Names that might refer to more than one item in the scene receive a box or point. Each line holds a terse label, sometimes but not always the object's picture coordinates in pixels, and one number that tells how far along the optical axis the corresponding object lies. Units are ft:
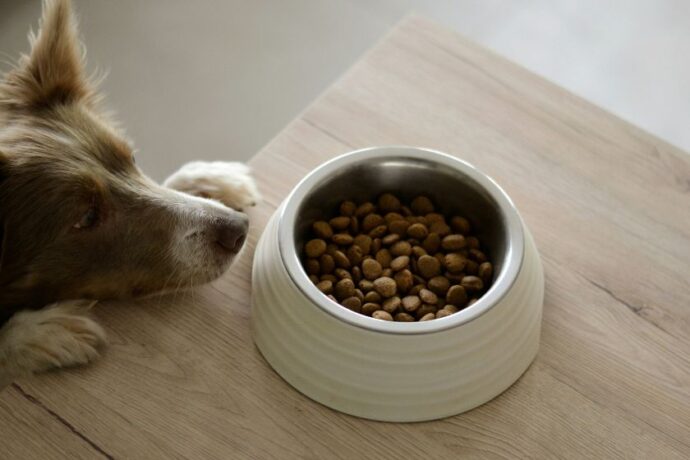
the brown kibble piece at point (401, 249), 4.14
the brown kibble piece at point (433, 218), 4.22
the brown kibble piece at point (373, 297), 3.93
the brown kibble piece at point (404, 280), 4.01
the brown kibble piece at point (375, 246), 4.19
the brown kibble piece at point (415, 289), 4.02
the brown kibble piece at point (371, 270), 4.04
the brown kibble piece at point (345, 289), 3.92
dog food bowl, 3.50
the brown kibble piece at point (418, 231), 4.18
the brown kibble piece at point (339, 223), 4.19
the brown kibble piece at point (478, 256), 4.08
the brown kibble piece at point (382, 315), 3.76
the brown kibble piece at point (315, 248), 4.07
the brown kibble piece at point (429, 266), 4.06
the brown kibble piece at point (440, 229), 4.18
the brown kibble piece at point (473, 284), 3.95
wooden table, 3.65
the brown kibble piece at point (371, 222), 4.23
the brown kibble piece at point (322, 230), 4.12
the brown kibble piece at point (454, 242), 4.10
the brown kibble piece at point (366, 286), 3.99
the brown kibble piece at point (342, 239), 4.12
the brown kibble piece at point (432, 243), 4.16
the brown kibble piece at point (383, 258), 4.13
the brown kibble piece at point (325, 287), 3.92
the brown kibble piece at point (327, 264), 4.04
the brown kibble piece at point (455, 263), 4.04
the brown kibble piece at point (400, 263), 4.07
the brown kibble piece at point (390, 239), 4.17
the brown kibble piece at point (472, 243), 4.15
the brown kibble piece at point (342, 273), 4.01
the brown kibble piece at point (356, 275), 4.07
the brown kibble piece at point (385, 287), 3.95
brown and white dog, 3.87
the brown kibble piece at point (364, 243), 4.18
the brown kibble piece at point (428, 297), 3.93
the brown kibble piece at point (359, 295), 3.94
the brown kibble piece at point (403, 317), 3.84
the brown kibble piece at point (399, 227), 4.20
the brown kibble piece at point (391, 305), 3.89
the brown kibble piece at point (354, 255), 4.12
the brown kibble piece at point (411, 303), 3.91
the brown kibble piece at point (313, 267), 4.06
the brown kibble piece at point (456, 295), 3.92
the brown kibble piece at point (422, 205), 4.26
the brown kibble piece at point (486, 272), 3.98
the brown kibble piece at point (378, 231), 4.21
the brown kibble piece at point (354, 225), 4.23
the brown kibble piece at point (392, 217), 4.25
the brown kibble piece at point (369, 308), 3.88
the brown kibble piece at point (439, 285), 4.00
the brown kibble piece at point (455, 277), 4.04
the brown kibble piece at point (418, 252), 4.13
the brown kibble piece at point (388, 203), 4.28
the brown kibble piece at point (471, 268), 4.06
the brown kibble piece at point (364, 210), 4.25
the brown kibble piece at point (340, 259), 4.06
